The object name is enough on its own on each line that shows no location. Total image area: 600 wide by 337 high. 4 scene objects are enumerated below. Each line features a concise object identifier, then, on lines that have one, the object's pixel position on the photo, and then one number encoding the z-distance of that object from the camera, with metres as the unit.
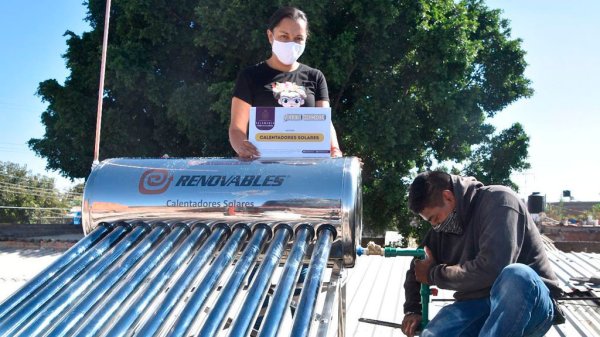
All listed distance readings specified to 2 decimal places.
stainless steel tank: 2.28
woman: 3.07
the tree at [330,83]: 13.25
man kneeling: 2.18
